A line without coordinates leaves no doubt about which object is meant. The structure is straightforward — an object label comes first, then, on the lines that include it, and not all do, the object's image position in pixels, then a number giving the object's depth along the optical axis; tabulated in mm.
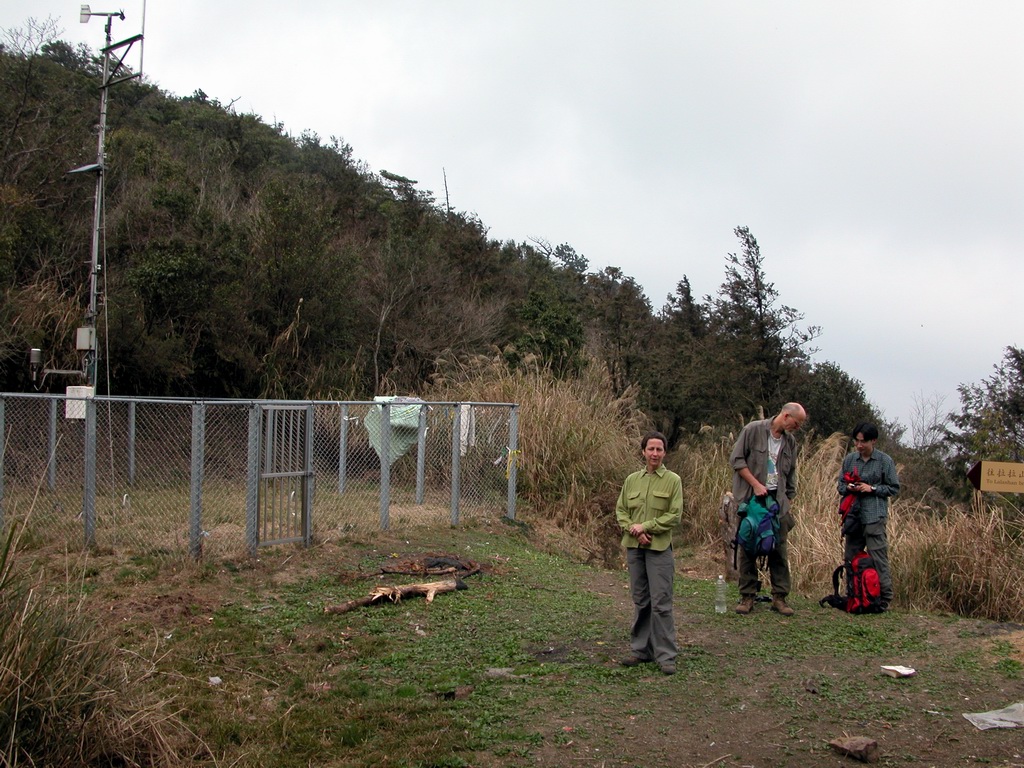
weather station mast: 12953
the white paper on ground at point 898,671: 6430
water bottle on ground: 8297
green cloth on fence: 13383
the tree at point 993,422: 18672
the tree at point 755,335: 20922
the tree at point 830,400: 21139
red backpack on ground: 8359
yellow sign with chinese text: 9148
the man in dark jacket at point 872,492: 8383
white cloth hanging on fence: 13656
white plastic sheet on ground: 5402
